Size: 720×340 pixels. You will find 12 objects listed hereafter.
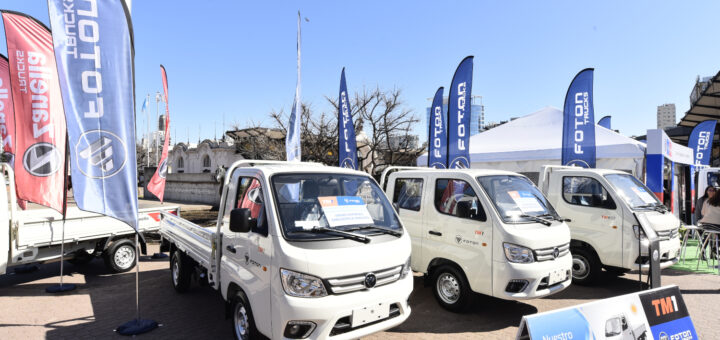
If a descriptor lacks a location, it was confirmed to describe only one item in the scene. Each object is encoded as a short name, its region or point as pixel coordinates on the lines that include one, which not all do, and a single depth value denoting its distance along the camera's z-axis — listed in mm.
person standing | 9098
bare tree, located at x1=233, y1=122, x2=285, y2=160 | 24016
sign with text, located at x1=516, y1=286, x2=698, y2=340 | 2645
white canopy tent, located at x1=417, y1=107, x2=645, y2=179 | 10961
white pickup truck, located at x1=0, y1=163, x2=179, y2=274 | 6223
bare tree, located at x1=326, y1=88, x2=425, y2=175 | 22595
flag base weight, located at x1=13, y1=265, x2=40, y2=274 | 7926
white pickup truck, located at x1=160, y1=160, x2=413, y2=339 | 3229
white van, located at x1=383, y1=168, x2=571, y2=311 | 4641
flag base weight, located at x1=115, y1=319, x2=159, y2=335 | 4594
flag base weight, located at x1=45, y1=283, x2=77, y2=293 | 6414
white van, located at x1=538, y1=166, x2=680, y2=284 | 6270
